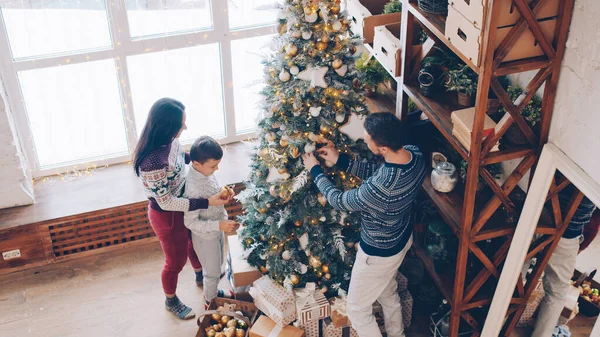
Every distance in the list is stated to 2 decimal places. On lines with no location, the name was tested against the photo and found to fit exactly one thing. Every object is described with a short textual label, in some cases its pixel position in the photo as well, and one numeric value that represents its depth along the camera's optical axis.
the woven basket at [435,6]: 3.03
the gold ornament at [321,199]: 3.53
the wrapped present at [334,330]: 3.70
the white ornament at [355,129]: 3.86
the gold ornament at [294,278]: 3.67
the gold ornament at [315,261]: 3.64
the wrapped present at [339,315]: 3.64
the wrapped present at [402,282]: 3.82
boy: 3.48
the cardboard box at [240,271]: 3.83
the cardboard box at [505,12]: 2.53
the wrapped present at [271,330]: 3.63
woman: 3.40
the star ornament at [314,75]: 3.19
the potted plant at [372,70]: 3.87
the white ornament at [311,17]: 3.09
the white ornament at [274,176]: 3.50
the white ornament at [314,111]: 3.25
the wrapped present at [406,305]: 3.80
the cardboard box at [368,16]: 3.71
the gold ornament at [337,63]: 3.18
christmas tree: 3.18
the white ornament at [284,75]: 3.24
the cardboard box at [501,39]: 2.60
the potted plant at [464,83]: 3.09
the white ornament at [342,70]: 3.22
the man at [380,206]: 3.06
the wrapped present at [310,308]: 3.64
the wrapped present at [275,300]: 3.62
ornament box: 3.80
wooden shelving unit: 2.60
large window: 4.20
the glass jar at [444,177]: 3.34
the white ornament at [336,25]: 3.12
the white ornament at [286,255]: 3.66
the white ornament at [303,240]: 3.63
